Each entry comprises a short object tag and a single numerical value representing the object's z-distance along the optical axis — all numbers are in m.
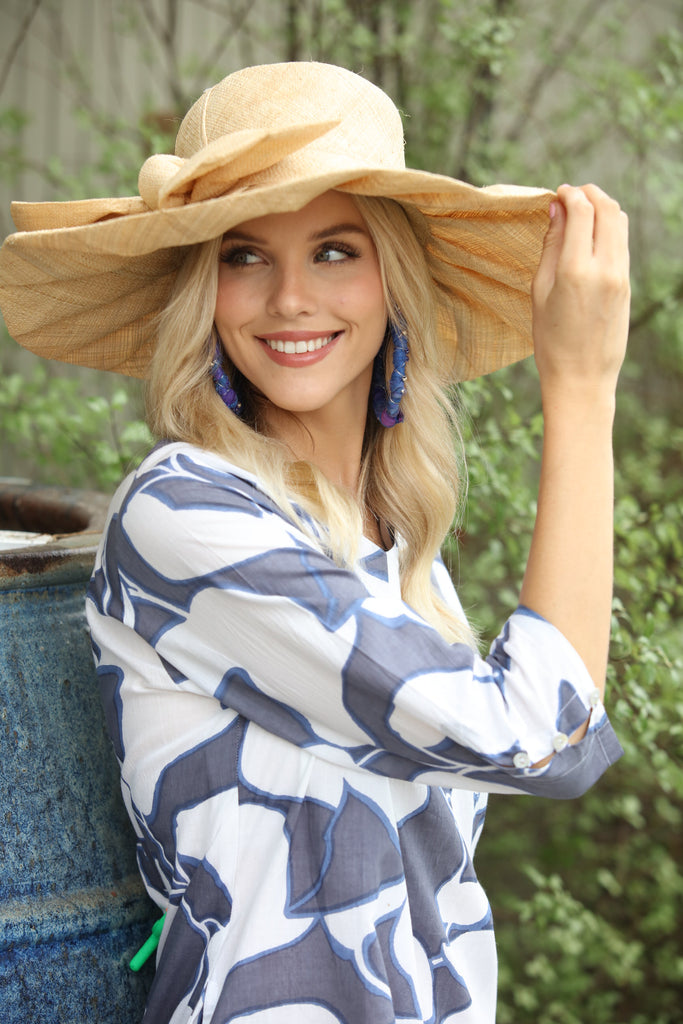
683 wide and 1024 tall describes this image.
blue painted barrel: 1.41
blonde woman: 1.18
